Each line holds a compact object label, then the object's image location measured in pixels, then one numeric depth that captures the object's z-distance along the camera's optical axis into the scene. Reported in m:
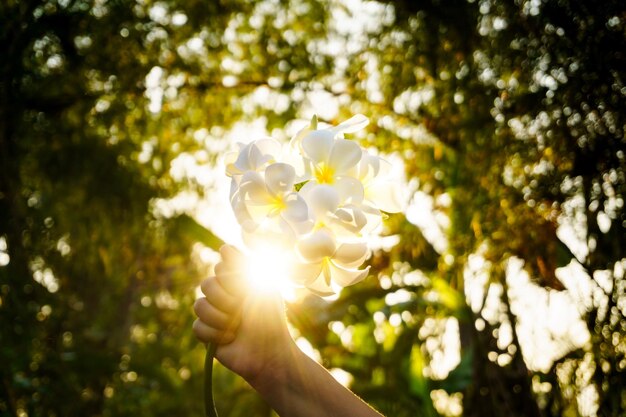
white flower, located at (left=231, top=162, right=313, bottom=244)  0.85
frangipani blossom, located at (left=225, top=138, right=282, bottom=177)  0.92
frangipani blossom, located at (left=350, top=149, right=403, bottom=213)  0.94
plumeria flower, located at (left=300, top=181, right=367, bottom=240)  0.86
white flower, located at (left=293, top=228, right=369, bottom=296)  0.85
